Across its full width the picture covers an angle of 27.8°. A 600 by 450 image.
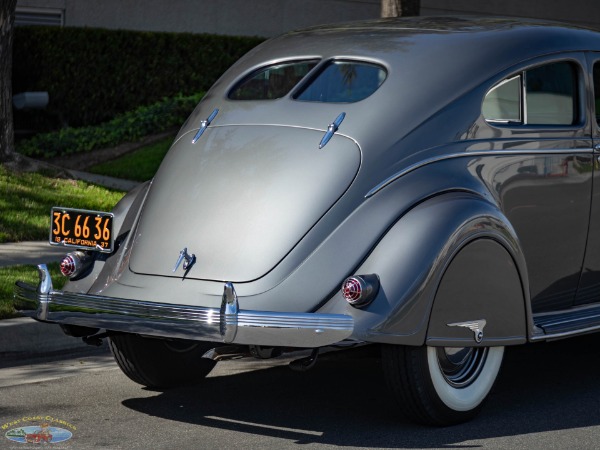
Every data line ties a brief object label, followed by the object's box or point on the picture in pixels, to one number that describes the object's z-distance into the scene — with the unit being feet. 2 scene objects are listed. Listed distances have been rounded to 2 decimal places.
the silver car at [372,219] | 18.02
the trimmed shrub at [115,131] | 50.47
